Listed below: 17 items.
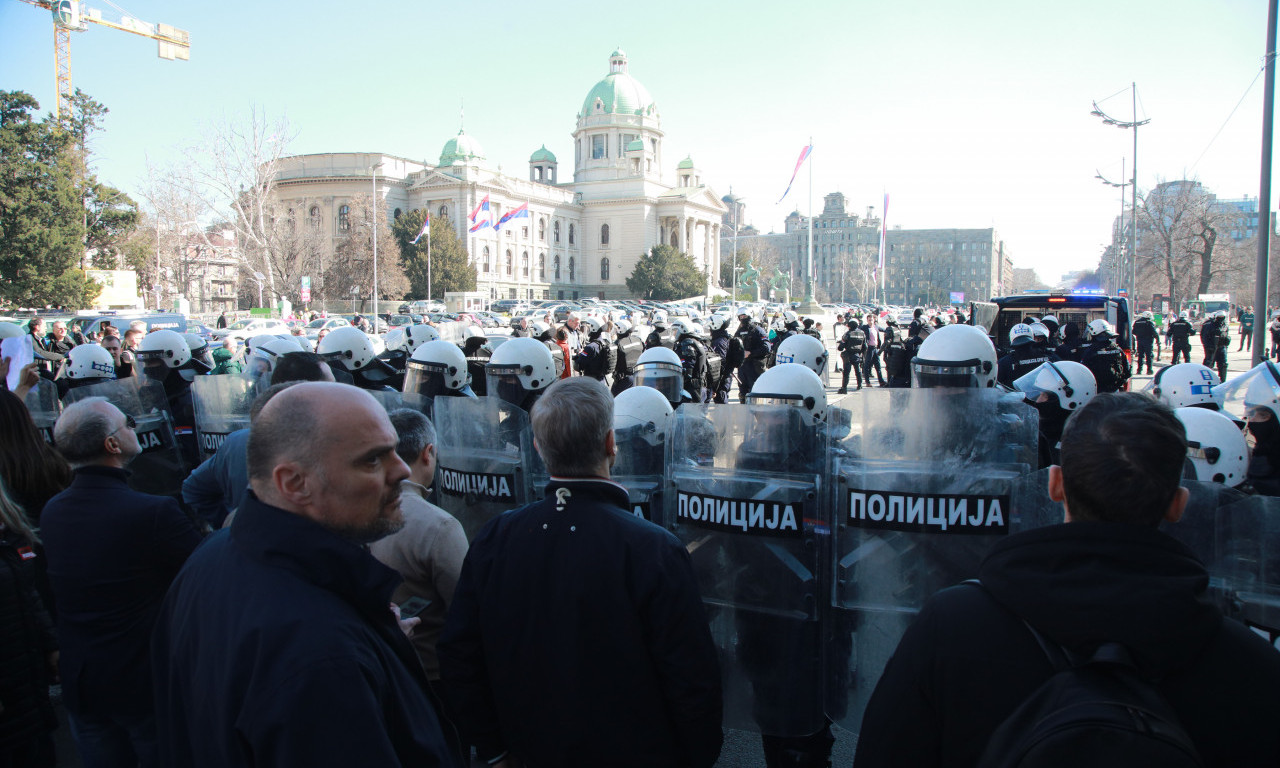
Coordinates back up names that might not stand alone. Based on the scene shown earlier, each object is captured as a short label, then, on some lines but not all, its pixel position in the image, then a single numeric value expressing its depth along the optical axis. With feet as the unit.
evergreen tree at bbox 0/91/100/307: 106.63
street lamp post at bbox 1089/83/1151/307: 91.25
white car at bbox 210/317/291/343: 82.02
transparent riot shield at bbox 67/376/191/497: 18.10
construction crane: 215.31
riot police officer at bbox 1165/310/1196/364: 66.23
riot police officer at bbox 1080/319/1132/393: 29.27
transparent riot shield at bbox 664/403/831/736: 9.46
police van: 53.21
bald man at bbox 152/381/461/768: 4.26
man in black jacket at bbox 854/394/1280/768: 4.19
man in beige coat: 8.96
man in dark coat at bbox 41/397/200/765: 9.32
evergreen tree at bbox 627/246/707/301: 273.13
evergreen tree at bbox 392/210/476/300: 205.61
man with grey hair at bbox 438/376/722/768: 6.93
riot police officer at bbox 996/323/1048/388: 29.40
